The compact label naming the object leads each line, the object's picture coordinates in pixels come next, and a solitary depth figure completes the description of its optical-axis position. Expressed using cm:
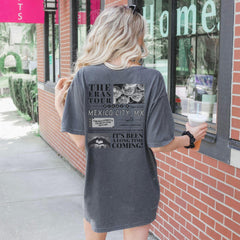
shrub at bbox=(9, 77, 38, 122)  1295
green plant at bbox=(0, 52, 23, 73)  2923
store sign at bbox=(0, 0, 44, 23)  809
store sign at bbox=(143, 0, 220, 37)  327
